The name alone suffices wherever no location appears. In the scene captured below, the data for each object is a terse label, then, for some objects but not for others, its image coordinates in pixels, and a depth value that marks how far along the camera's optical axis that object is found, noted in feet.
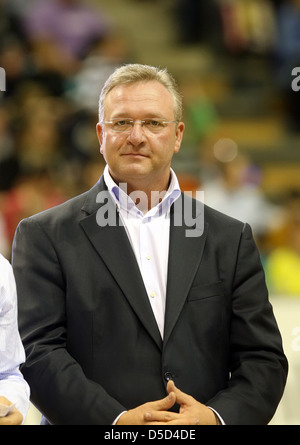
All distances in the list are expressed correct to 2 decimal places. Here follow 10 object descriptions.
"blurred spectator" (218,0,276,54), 38.24
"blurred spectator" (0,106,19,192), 27.63
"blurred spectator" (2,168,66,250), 25.98
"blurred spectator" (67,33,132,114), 32.53
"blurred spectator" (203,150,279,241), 28.84
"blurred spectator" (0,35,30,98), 31.81
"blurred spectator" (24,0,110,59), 36.37
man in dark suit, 12.03
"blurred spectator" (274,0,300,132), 36.70
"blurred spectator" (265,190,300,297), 23.56
